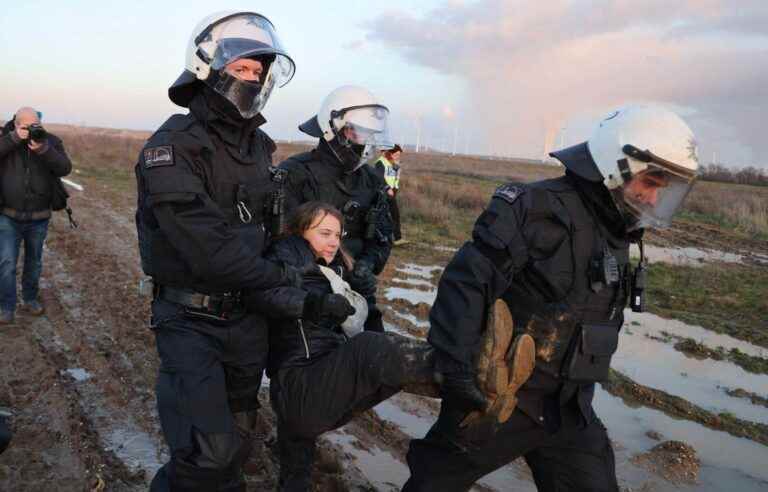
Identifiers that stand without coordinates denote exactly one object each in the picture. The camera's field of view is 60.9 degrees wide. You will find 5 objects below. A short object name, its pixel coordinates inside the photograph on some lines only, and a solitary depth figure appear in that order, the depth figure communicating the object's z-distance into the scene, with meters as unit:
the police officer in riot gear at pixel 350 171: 4.41
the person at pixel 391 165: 10.42
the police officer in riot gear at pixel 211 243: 2.73
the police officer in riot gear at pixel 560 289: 2.72
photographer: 6.33
